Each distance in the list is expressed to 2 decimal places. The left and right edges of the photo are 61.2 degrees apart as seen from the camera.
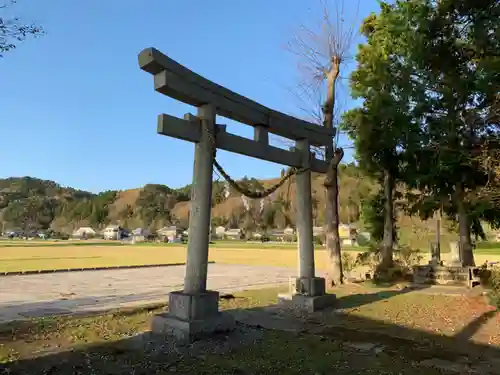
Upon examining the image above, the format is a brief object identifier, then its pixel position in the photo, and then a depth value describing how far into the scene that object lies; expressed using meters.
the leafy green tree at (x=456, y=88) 9.91
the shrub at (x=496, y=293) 7.66
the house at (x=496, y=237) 39.38
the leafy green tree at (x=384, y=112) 11.58
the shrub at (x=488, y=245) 46.33
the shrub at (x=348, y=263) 15.72
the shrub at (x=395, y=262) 14.05
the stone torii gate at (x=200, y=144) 6.13
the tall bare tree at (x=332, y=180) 12.61
